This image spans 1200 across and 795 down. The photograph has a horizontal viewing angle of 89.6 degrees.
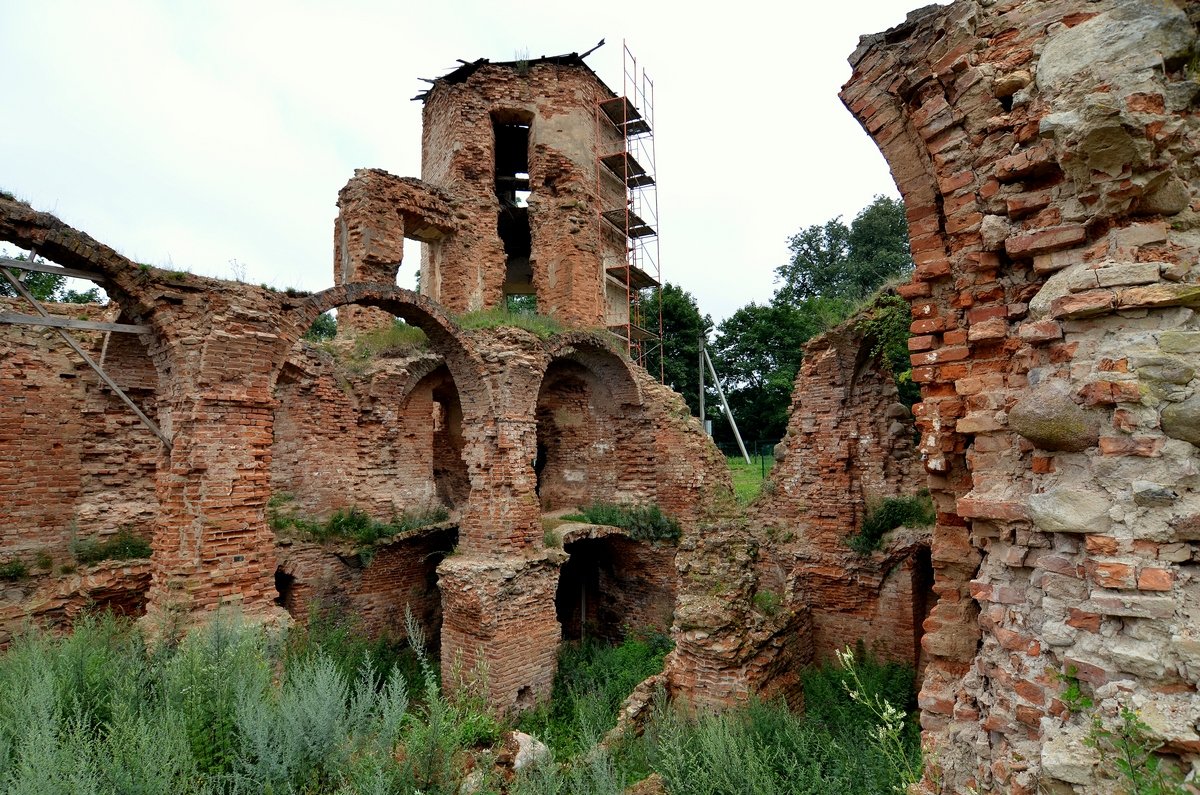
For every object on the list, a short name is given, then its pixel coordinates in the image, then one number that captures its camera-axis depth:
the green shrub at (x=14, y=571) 7.68
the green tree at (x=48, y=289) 20.77
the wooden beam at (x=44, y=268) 6.36
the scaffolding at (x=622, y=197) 16.08
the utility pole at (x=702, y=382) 25.67
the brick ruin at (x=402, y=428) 7.23
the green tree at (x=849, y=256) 31.73
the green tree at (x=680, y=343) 31.19
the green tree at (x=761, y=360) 30.05
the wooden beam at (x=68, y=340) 6.42
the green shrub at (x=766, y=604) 7.67
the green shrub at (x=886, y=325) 7.86
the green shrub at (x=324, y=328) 29.92
